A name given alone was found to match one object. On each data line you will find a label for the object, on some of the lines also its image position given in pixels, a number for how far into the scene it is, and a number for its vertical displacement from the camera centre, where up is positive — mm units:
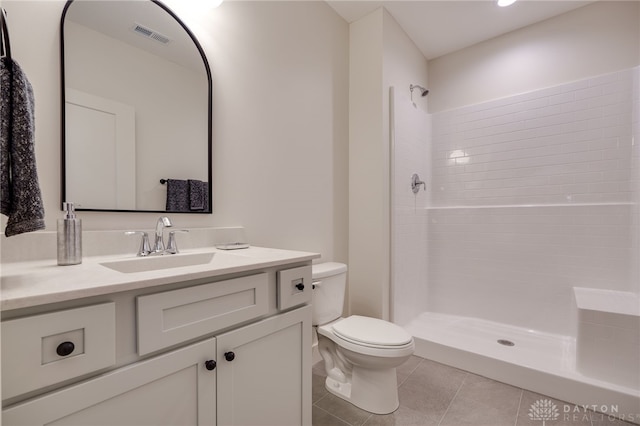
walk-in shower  1711 -218
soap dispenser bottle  897 -84
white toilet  1513 -713
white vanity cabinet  624 -392
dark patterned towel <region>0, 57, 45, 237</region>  682 +135
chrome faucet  1178 -101
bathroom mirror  1087 +421
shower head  2607 +1084
